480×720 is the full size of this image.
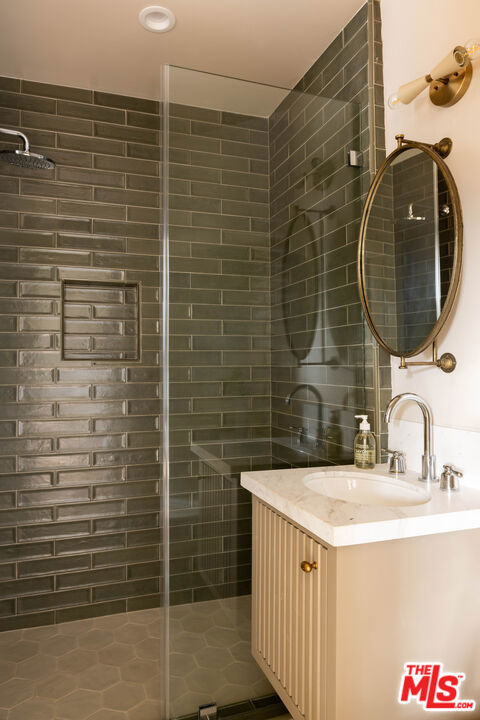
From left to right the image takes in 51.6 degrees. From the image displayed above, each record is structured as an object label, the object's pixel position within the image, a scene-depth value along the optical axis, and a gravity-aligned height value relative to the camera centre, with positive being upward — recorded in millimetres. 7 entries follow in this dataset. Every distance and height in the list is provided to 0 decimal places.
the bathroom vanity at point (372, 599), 1157 -581
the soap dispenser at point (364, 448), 1718 -294
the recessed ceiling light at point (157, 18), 1938 +1385
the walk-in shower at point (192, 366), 1702 -8
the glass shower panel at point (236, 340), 1697 +86
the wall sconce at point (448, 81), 1375 +861
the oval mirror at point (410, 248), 1528 +391
